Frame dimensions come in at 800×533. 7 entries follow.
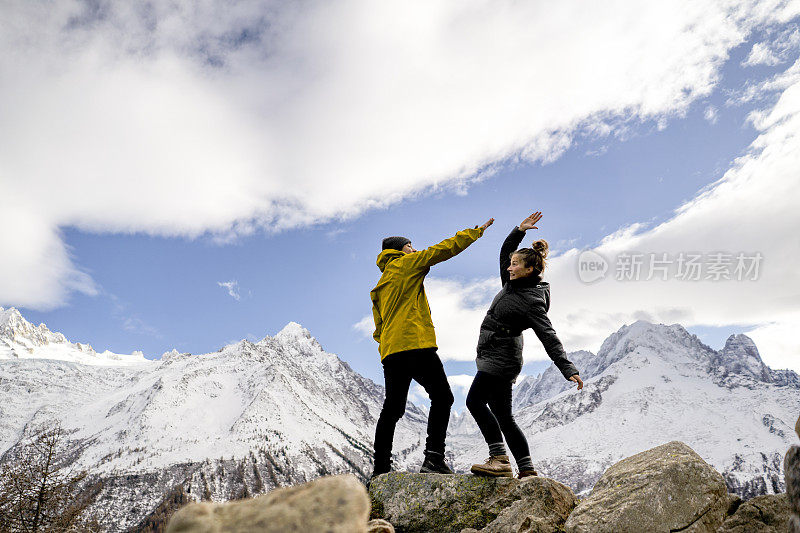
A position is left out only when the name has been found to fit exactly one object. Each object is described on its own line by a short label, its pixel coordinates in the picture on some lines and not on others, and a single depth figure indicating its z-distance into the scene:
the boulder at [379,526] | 3.46
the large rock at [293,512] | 2.67
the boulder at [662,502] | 4.71
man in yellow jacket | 7.19
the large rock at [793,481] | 3.13
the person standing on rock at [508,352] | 7.12
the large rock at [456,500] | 6.41
